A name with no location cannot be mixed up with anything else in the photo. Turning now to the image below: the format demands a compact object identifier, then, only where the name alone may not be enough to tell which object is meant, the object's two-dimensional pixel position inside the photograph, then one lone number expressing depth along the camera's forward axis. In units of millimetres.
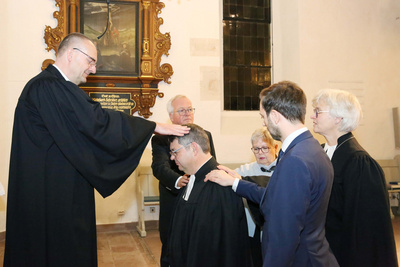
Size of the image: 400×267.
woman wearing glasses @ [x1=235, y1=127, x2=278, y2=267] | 3344
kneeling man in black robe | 2643
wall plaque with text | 7344
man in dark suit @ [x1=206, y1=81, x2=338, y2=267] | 1958
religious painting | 7324
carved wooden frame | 7227
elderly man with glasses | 3639
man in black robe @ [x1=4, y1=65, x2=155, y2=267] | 2658
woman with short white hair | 2734
